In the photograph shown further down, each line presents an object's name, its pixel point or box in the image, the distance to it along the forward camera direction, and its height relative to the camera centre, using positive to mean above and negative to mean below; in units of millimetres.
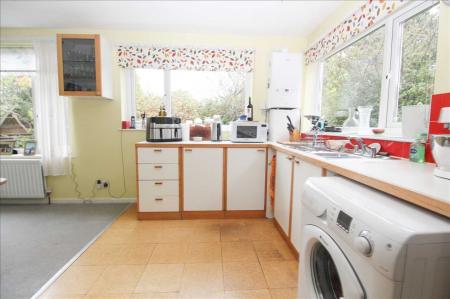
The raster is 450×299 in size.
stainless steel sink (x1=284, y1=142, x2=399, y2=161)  1531 -183
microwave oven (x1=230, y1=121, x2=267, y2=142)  2613 -43
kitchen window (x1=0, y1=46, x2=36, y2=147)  2920 +406
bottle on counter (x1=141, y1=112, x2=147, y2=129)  3003 +93
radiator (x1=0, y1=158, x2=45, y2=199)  2898 -652
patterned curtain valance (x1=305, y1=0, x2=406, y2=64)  1706 +893
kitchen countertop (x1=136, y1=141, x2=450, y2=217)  661 -185
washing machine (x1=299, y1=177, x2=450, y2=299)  581 -326
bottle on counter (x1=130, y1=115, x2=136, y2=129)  3021 +40
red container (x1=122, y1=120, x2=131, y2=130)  2992 +20
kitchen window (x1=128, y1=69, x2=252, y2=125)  3062 +449
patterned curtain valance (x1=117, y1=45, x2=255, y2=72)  2885 +852
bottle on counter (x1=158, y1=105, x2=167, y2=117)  2687 +165
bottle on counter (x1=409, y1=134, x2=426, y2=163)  1263 -111
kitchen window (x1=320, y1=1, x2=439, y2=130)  1504 +492
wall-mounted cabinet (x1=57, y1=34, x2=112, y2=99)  2602 +682
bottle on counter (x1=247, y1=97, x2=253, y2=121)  2902 +216
